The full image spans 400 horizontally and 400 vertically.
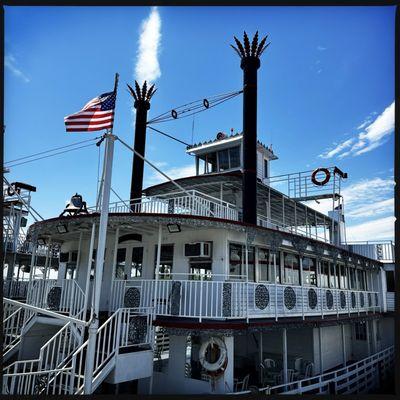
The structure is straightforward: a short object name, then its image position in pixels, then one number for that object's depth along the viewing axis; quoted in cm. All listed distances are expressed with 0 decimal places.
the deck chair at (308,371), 1403
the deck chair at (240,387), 1150
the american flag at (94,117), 941
